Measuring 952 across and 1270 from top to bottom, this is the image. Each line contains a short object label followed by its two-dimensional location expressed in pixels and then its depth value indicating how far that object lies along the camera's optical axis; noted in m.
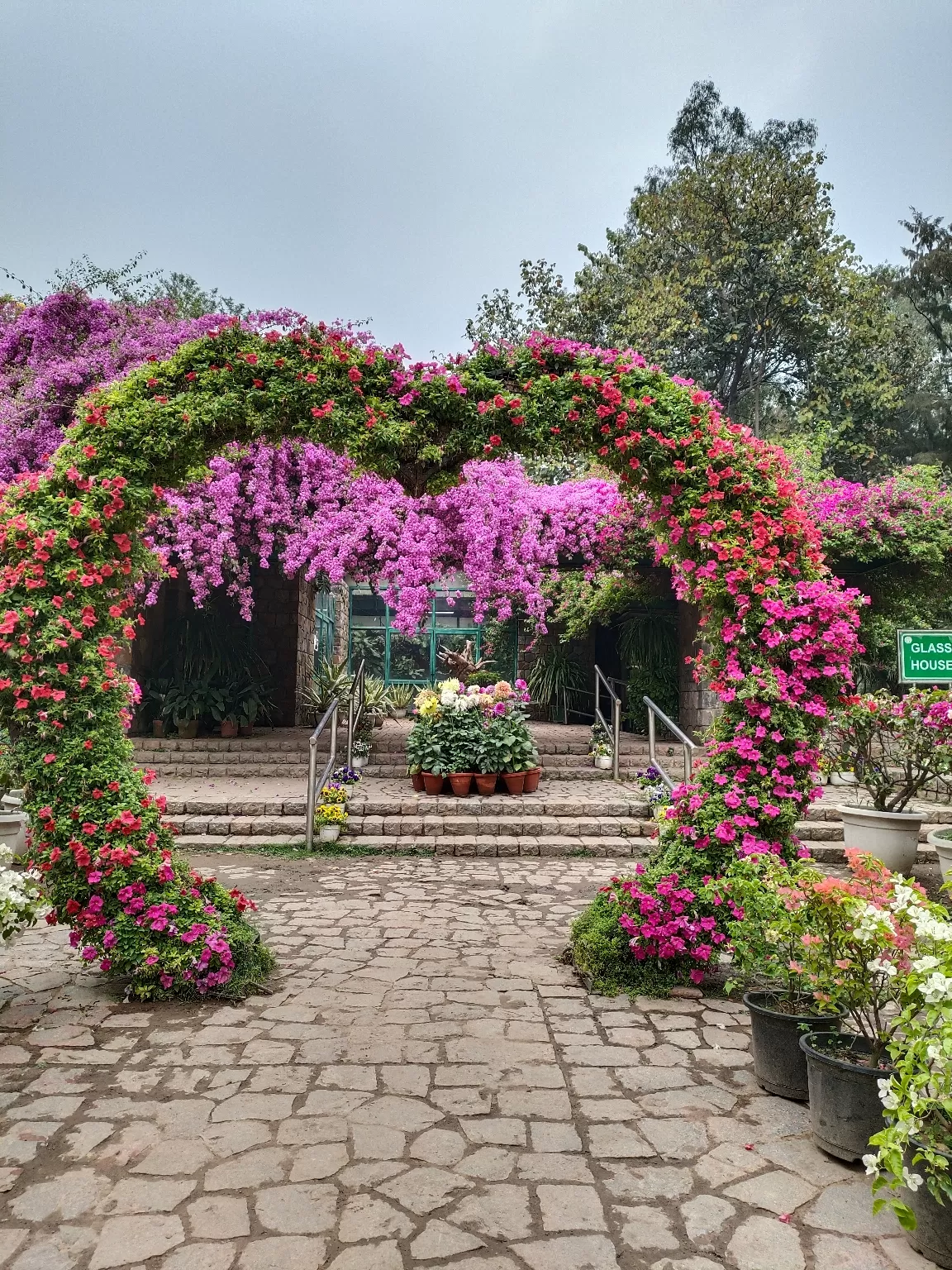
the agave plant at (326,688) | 12.23
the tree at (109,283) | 10.52
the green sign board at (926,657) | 5.54
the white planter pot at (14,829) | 5.93
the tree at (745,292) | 16.30
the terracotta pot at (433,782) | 8.84
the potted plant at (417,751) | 9.00
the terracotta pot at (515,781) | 8.92
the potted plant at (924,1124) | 1.86
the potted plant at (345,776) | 8.90
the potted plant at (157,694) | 11.40
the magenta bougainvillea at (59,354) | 9.12
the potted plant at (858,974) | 2.42
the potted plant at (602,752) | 10.27
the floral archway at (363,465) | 3.80
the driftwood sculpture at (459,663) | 10.77
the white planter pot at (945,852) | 5.40
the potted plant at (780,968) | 2.83
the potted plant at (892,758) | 6.02
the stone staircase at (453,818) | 7.54
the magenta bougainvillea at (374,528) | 9.77
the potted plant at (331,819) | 7.54
